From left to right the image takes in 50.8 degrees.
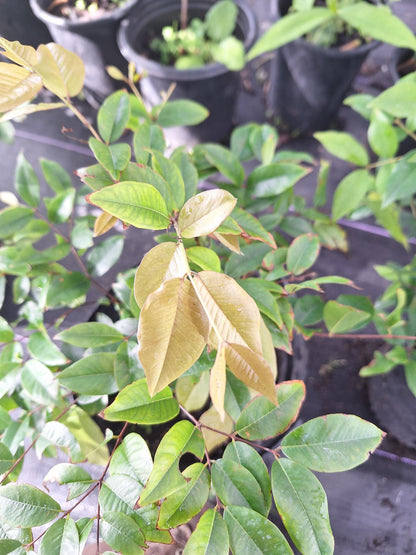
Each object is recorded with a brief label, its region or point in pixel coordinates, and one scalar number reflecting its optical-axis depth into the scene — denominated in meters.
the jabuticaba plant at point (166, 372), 0.32
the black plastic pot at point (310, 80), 1.15
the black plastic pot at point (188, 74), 1.14
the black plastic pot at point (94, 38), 1.25
